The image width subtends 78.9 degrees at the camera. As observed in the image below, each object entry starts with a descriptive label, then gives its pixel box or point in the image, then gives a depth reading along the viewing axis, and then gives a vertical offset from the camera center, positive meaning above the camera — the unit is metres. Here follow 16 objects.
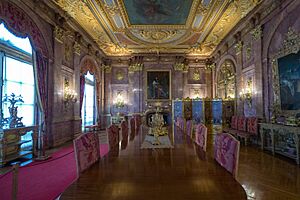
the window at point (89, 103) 10.03 +0.25
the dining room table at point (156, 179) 1.13 -0.54
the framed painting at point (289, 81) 4.90 +0.72
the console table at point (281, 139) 4.44 -0.94
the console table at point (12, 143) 4.11 -0.86
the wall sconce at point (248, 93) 7.18 +0.54
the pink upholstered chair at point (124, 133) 2.98 -0.55
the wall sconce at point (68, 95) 7.05 +0.52
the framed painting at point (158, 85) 11.88 +1.43
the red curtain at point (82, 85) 8.72 +1.11
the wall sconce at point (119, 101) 11.87 +0.41
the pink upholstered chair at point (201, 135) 2.68 -0.45
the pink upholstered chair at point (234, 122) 7.56 -0.65
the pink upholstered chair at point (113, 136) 2.73 -0.46
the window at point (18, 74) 4.88 +1.01
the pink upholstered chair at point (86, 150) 1.74 -0.45
